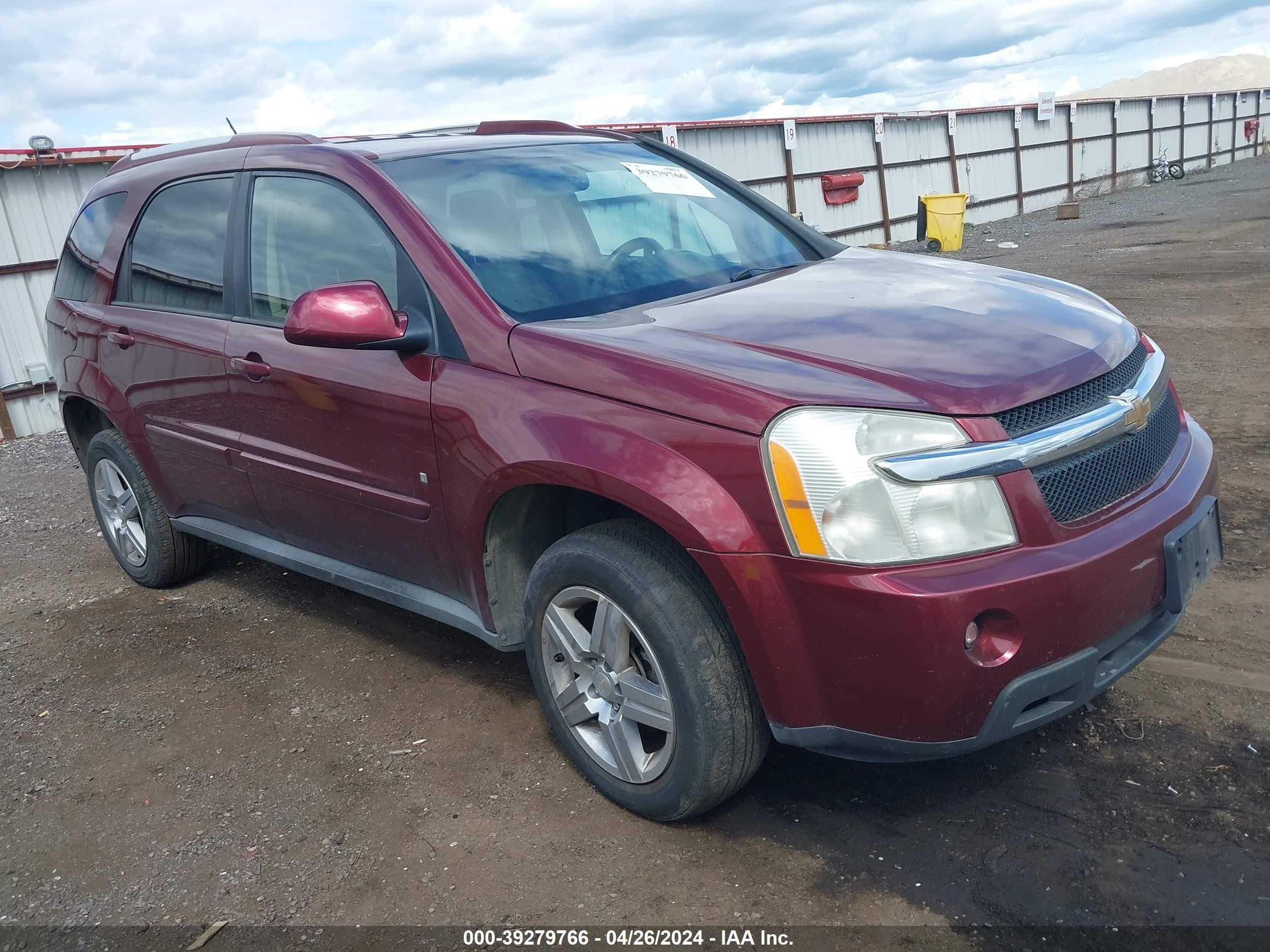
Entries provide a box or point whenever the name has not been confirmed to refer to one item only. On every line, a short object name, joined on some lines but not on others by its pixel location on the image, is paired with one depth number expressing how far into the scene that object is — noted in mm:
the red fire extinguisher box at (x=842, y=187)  21234
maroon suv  2246
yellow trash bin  19625
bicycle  34531
